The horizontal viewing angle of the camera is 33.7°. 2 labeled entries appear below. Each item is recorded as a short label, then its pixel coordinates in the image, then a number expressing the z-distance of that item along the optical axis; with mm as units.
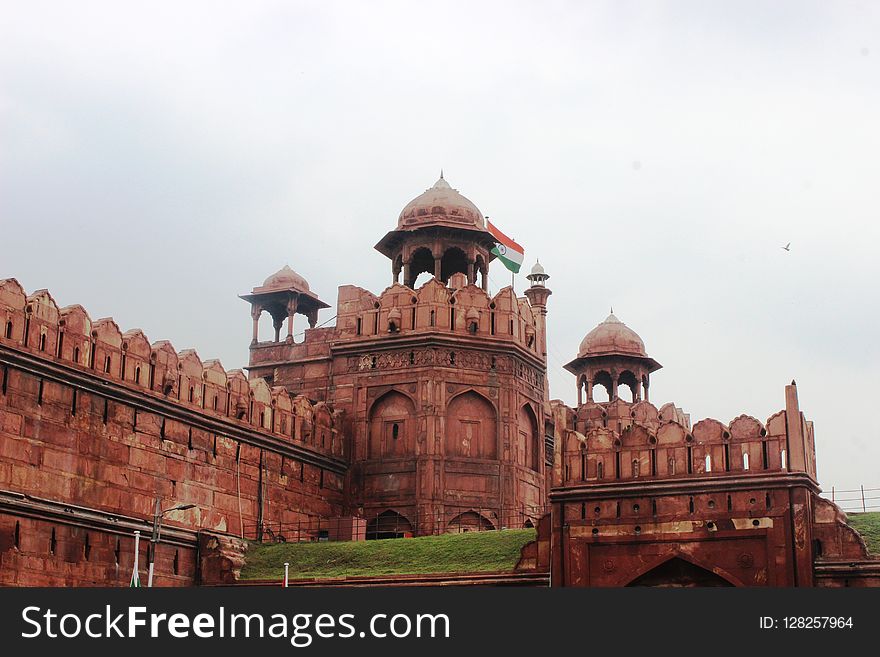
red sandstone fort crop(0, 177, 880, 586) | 28000
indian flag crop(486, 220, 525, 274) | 43000
